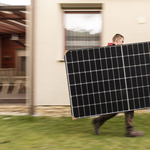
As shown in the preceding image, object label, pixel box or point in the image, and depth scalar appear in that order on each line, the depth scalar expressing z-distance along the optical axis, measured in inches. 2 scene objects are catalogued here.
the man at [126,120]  161.2
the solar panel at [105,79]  154.7
